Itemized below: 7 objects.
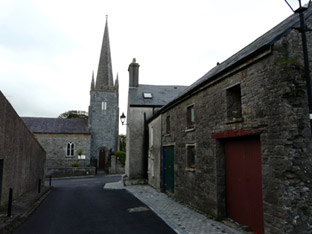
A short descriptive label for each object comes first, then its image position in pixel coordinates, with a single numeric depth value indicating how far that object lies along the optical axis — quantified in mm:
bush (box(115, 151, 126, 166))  35969
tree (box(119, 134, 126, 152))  59950
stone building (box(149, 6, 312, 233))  5711
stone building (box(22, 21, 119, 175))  40000
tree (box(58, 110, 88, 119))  57812
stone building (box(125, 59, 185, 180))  20688
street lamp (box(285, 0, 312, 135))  5406
